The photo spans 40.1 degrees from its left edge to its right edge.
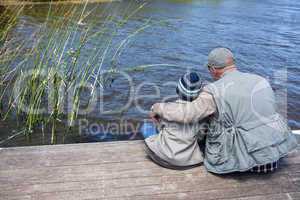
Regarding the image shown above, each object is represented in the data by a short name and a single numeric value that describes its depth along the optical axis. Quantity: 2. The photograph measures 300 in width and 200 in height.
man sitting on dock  3.42
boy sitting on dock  3.56
